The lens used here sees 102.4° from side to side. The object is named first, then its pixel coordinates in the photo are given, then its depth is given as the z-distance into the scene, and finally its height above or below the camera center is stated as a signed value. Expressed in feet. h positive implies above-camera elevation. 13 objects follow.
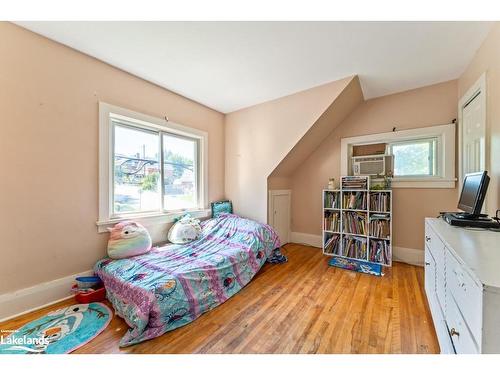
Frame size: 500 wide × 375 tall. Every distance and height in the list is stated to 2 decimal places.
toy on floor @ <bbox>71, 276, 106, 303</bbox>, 5.83 -3.12
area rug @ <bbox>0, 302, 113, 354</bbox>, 4.17 -3.37
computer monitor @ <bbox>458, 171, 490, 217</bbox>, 4.45 -0.12
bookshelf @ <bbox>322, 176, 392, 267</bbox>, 8.84 -1.61
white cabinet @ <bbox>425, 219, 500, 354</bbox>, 2.05 -1.34
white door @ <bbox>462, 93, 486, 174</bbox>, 5.86 +1.66
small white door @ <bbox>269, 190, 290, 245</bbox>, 10.62 -1.44
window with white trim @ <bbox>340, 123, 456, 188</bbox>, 8.15 +1.47
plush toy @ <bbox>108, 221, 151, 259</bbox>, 6.57 -1.85
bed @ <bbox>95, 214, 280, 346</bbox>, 4.66 -2.58
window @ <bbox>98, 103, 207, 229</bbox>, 6.95 +0.79
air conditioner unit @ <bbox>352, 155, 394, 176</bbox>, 9.53 +1.08
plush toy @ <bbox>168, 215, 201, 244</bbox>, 8.26 -1.90
